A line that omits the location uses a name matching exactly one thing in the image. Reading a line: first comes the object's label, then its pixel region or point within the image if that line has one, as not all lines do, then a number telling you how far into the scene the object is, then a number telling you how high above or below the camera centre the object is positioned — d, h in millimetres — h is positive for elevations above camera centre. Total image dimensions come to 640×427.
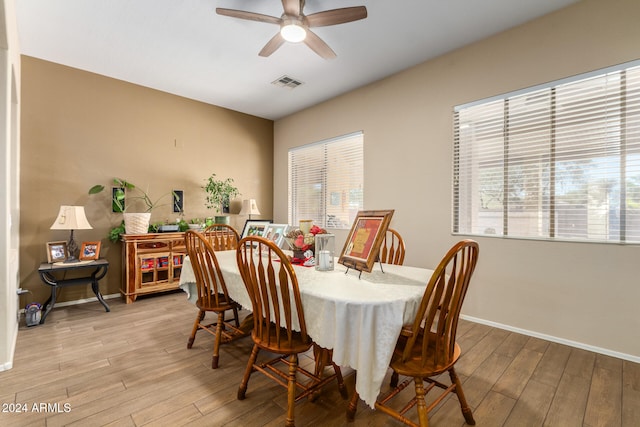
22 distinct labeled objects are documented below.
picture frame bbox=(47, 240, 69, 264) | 3223 -442
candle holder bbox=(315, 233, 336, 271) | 1871 -255
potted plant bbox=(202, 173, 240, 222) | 4590 +292
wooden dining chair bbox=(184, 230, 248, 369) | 2087 -538
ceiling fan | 2158 +1458
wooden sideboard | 3600 -648
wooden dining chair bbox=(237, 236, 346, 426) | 1473 -564
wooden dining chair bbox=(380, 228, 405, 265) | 2319 -357
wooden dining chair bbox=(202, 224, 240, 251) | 3318 -355
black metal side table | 3016 -720
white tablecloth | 1255 -467
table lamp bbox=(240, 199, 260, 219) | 4895 +56
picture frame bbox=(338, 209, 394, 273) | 1635 -166
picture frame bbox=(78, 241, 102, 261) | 3373 -456
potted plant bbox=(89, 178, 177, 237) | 3660 +122
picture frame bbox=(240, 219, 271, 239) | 2633 -163
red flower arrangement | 2052 -197
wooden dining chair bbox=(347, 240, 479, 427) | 1260 -585
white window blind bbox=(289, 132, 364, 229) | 4254 +481
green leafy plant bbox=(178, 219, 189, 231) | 4078 -201
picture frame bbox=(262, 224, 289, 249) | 2404 -178
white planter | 3650 -143
